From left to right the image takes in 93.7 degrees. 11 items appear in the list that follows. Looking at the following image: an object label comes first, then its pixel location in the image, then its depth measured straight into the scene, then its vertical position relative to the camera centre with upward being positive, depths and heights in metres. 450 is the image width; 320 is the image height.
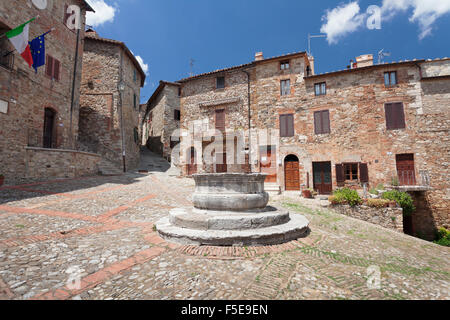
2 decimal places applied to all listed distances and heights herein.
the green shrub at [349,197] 10.15 -1.18
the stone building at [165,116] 24.58 +6.93
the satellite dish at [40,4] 12.84 +10.58
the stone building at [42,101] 10.73 +4.46
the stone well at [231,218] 4.14 -0.99
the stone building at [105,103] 18.72 +6.47
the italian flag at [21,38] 9.61 +6.29
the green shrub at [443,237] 12.20 -3.90
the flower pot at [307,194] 13.13 -1.31
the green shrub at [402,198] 11.15 -1.36
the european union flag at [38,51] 11.19 +6.57
